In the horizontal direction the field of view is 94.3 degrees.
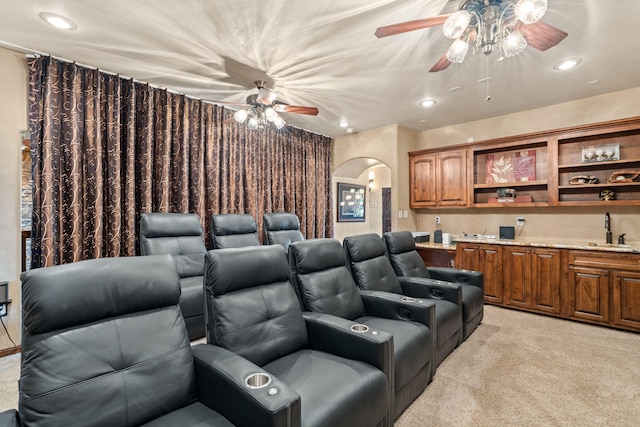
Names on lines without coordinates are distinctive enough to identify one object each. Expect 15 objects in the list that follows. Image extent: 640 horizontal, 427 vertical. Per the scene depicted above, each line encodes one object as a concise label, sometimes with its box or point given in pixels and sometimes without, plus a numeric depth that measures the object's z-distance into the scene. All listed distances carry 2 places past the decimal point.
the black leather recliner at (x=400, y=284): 2.52
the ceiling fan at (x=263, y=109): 3.31
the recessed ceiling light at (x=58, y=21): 2.25
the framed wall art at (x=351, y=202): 6.40
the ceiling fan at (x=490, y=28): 1.77
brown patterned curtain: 2.87
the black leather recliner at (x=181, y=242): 3.14
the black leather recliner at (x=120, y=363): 1.06
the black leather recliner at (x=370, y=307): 1.89
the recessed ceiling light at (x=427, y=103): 3.93
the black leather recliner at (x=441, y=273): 2.98
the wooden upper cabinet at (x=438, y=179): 4.74
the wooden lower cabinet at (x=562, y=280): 3.19
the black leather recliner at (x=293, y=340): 1.38
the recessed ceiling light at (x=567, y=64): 2.90
